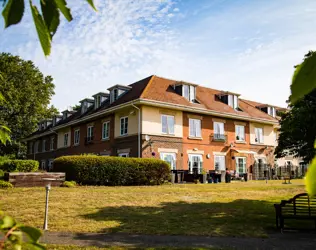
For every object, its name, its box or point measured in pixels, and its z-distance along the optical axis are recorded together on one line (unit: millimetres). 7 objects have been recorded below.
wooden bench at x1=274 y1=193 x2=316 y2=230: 8320
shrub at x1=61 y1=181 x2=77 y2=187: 17106
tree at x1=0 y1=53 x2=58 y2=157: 37781
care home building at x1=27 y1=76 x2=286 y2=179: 25750
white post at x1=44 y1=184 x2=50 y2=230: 8178
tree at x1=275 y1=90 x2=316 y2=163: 9023
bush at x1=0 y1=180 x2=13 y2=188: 15599
